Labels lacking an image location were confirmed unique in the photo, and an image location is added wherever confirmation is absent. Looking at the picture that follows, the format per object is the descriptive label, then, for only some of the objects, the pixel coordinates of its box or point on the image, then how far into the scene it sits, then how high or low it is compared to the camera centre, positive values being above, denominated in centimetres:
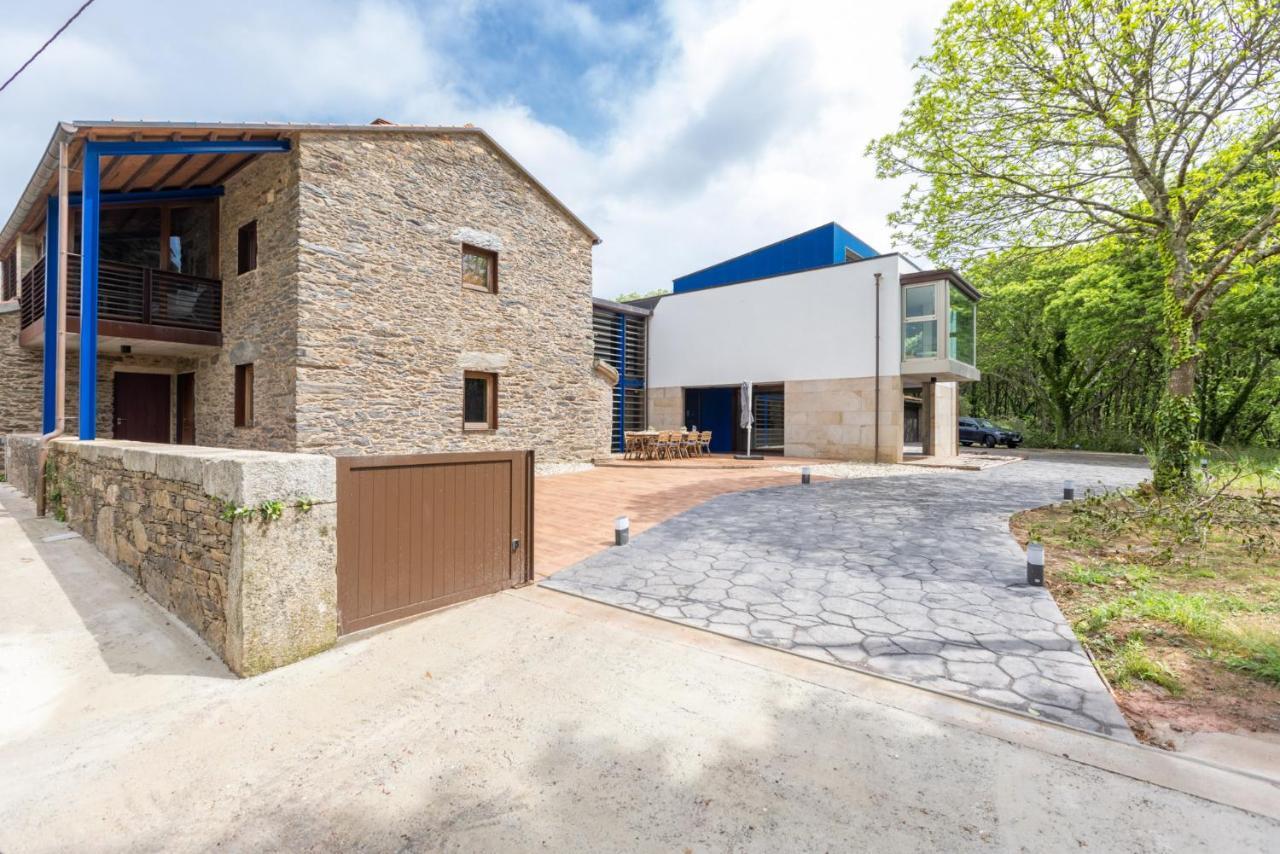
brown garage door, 370 -80
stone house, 923 +259
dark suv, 2405 -17
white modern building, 1495 +242
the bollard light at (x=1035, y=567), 448 -111
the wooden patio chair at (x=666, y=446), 1541 -52
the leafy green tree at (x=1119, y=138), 656 +411
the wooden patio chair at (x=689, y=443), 1633 -44
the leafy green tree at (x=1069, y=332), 1806 +385
